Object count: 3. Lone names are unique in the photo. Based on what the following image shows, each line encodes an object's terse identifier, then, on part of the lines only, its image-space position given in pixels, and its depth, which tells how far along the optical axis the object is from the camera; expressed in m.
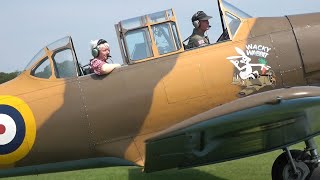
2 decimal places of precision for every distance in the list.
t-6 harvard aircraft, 9.34
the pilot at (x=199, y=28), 10.19
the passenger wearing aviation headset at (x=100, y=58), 9.55
